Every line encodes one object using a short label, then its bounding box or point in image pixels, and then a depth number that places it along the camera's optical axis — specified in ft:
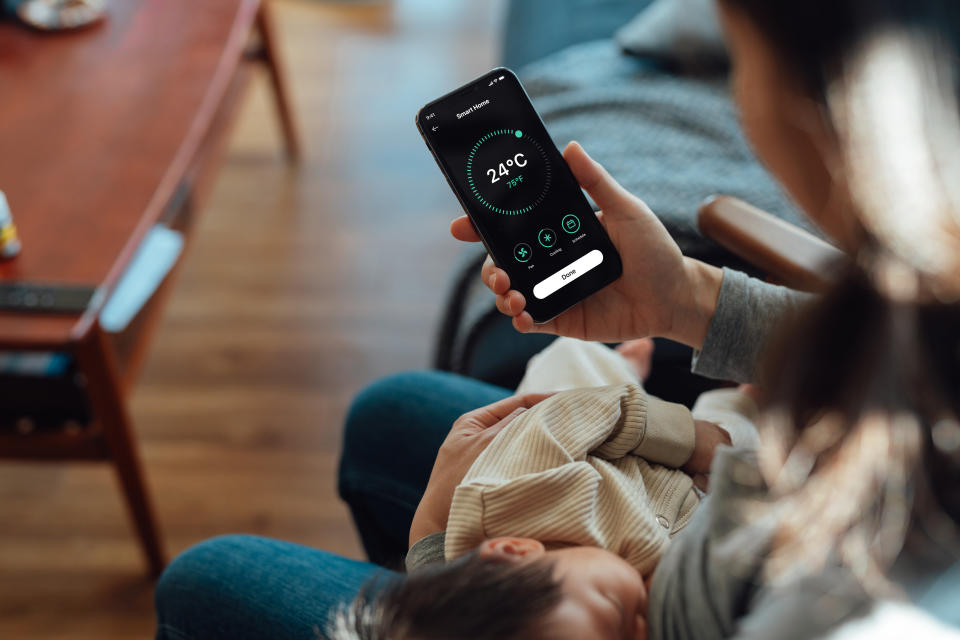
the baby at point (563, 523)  1.70
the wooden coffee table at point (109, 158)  3.51
